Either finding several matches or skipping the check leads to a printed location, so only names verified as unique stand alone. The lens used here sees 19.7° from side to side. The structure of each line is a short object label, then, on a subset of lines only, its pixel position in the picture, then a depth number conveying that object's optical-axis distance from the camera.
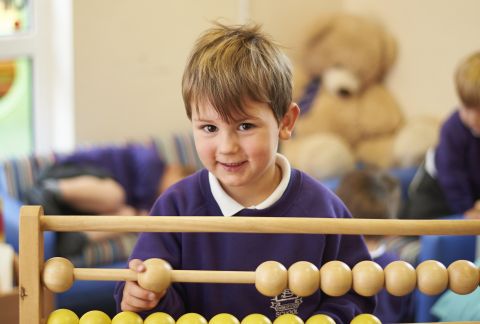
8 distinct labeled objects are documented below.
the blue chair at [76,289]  5.15
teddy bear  7.23
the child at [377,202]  4.21
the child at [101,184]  5.50
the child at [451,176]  5.52
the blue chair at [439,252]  4.72
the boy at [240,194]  2.44
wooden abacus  2.27
